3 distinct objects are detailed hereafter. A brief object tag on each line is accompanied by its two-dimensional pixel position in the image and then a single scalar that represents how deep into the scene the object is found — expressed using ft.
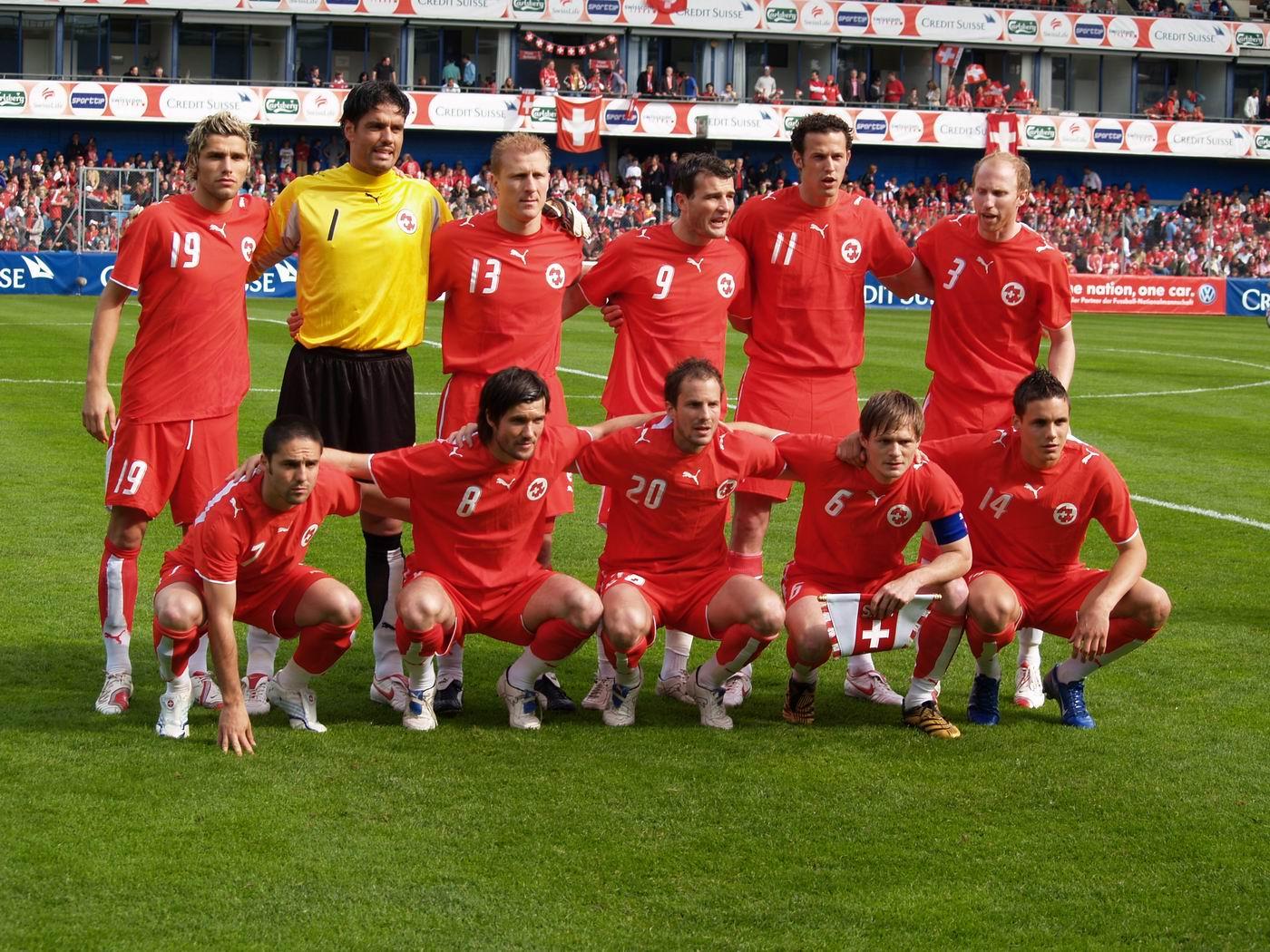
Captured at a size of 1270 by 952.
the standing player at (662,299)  21.43
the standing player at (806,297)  22.00
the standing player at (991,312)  22.35
